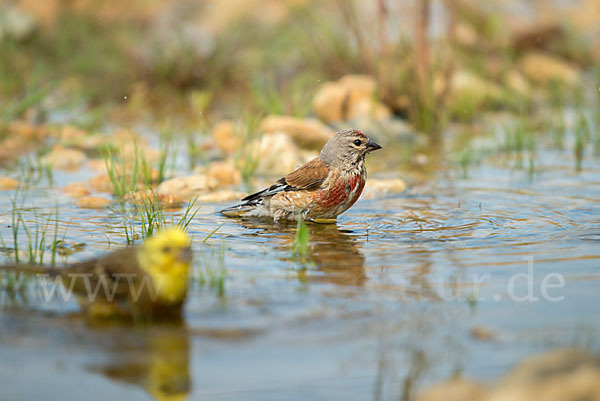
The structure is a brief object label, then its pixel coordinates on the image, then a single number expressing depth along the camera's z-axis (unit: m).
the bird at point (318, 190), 12.45
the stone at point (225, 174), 15.54
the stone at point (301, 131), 17.94
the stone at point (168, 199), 12.97
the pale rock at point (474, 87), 21.95
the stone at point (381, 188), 14.20
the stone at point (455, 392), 5.55
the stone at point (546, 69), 24.06
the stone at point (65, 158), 16.34
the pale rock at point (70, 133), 18.19
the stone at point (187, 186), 13.70
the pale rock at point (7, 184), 13.99
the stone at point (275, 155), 16.39
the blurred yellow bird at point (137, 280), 7.26
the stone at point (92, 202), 12.75
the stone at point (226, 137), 18.19
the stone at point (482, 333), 7.05
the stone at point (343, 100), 20.98
